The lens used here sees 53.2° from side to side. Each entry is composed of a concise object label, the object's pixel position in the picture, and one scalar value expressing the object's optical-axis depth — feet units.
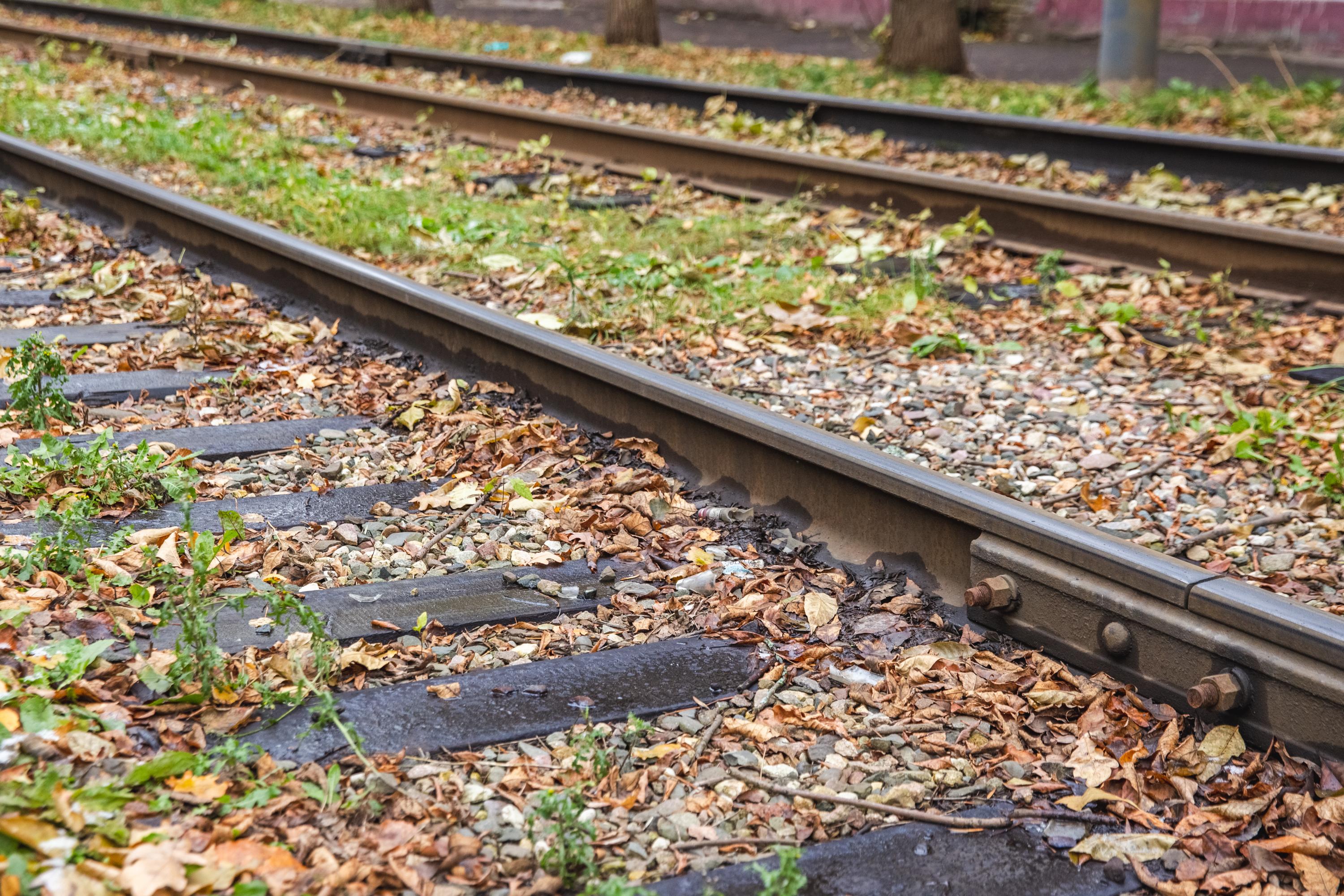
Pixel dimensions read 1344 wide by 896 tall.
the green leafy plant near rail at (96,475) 11.63
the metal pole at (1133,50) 38.93
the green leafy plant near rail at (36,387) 13.37
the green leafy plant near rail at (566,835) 7.36
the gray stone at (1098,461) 14.05
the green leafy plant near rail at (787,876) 7.02
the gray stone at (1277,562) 11.79
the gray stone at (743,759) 8.60
